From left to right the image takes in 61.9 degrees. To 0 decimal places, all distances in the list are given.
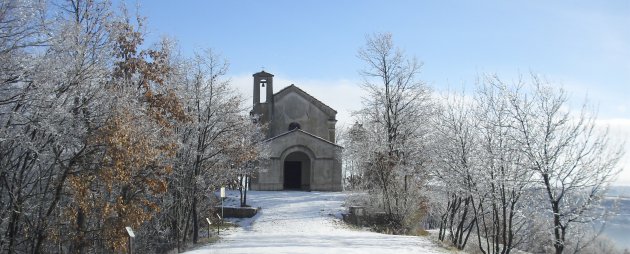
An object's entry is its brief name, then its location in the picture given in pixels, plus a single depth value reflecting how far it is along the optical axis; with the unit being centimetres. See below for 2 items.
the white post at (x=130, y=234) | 1113
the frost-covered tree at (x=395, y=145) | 2516
